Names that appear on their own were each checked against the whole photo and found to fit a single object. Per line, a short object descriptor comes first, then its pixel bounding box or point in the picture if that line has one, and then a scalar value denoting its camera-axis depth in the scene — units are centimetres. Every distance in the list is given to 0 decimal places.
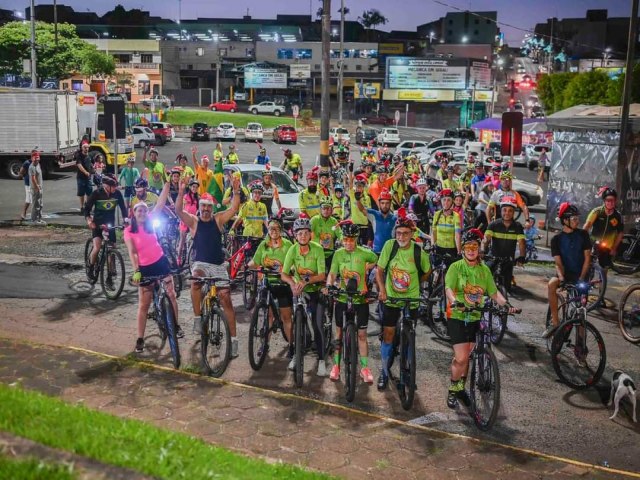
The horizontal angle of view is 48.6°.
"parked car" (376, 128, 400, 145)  5732
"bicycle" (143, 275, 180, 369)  855
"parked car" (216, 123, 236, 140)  5553
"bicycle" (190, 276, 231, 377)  833
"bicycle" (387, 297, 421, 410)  743
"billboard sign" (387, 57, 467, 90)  8319
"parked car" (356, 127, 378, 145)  5966
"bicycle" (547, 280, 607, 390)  830
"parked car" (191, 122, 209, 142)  5584
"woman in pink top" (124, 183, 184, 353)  896
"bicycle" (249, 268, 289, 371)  849
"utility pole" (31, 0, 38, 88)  4165
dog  749
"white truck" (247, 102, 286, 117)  8100
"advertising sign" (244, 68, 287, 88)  8881
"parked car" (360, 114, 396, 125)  7875
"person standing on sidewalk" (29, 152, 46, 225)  1855
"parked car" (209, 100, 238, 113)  8131
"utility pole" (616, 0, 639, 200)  1662
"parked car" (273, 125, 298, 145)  5569
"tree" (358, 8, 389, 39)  12288
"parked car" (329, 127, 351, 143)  5190
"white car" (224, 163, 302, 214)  1769
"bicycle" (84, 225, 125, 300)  1191
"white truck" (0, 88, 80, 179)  2956
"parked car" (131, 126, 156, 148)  4731
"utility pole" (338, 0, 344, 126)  4215
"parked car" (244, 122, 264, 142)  5575
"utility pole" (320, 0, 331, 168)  1800
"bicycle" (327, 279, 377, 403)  765
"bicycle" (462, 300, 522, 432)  702
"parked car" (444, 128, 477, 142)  5631
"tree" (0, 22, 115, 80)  5703
